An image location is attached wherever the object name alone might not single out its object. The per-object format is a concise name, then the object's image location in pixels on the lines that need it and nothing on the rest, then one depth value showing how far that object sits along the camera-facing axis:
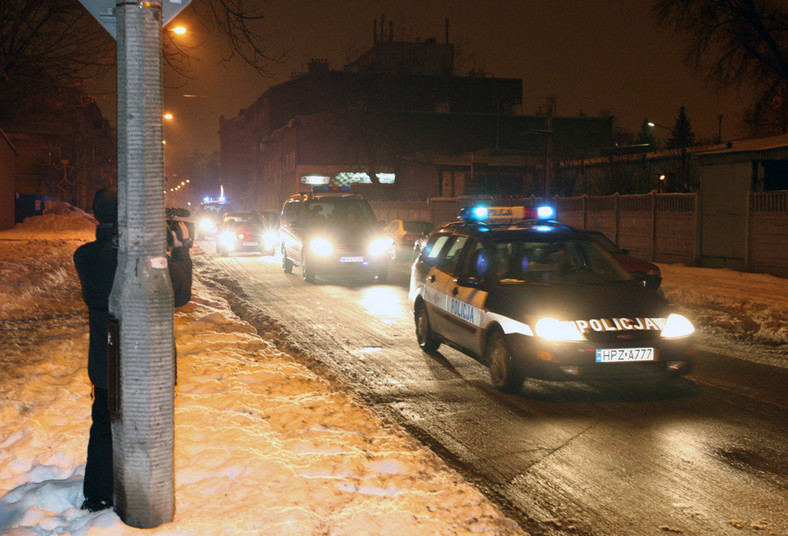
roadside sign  3.80
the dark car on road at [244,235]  31.48
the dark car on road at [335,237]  20.00
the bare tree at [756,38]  24.45
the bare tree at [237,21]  11.13
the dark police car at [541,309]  7.08
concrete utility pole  3.70
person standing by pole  4.20
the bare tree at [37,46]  15.41
